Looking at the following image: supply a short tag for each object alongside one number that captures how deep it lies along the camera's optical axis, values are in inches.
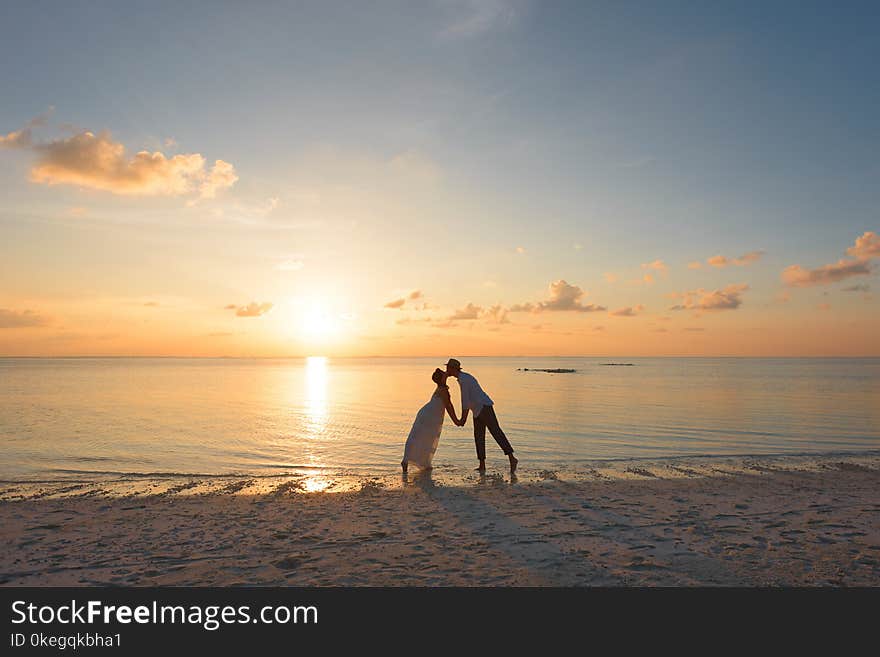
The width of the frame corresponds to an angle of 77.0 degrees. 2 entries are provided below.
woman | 606.5
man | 600.1
